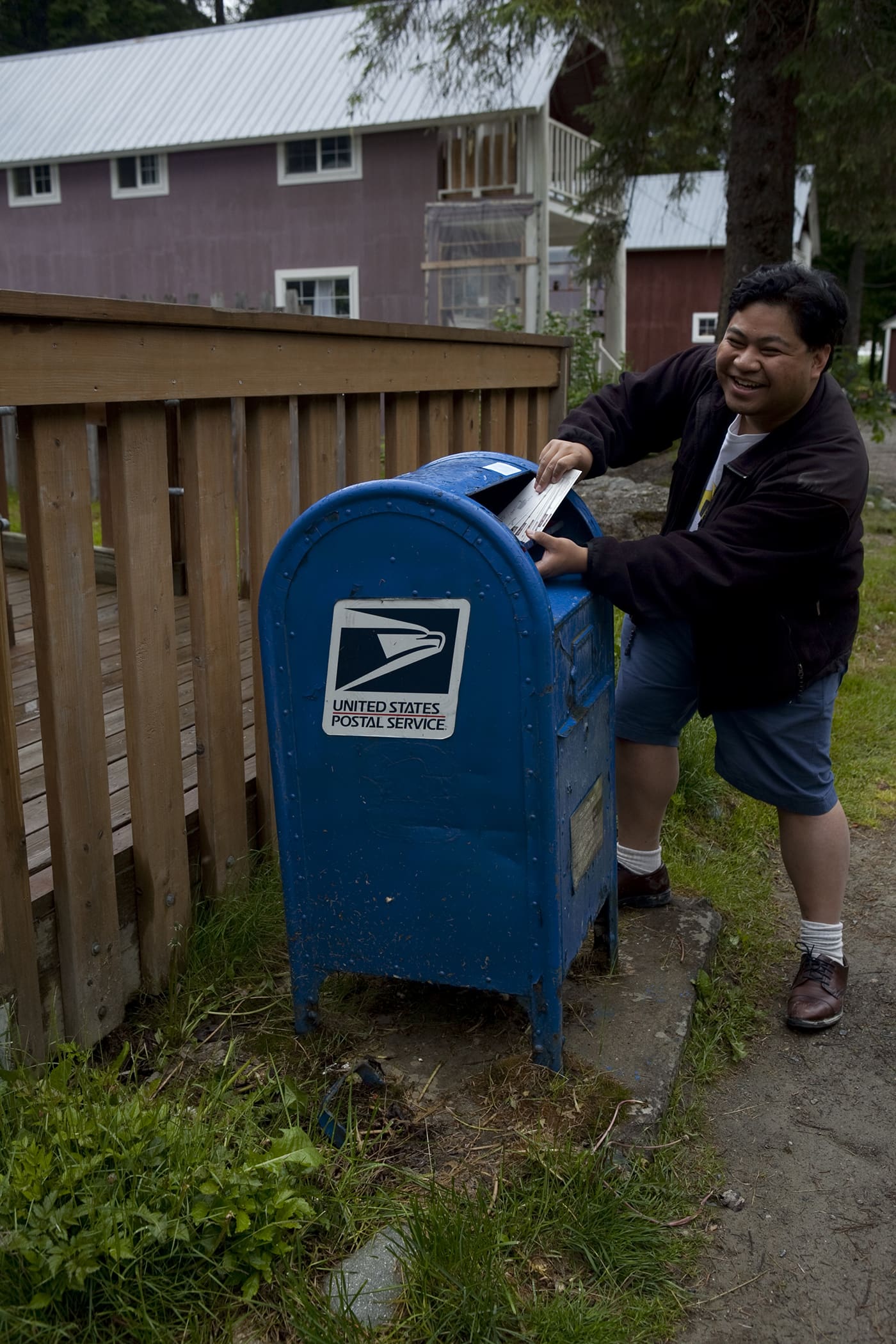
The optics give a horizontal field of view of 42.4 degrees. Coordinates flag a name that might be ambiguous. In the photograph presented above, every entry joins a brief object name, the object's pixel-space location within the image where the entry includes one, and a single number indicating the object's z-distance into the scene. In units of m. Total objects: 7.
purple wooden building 18.48
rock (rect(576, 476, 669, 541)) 6.82
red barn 29.95
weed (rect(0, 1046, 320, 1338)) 1.77
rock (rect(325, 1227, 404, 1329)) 1.85
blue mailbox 2.15
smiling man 2.47
